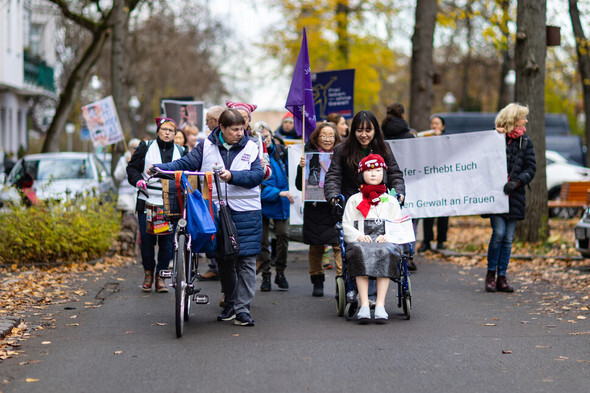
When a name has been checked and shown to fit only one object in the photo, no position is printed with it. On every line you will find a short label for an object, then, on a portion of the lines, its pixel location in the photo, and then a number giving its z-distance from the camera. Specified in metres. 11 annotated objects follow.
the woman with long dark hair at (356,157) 8.85
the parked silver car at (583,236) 12.33
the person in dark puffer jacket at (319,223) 9.88
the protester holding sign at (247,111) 9.05
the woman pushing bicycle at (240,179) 7.98
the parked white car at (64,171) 18.47
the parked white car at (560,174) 25.38
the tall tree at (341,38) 33.94
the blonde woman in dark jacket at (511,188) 10.30
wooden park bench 21.78
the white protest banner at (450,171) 11.02
